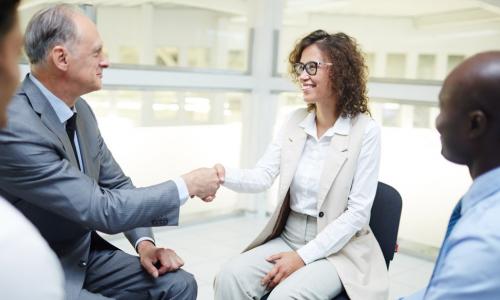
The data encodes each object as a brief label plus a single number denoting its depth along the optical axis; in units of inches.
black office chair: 76.6
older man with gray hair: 59.6
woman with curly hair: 72.9
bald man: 35.9
